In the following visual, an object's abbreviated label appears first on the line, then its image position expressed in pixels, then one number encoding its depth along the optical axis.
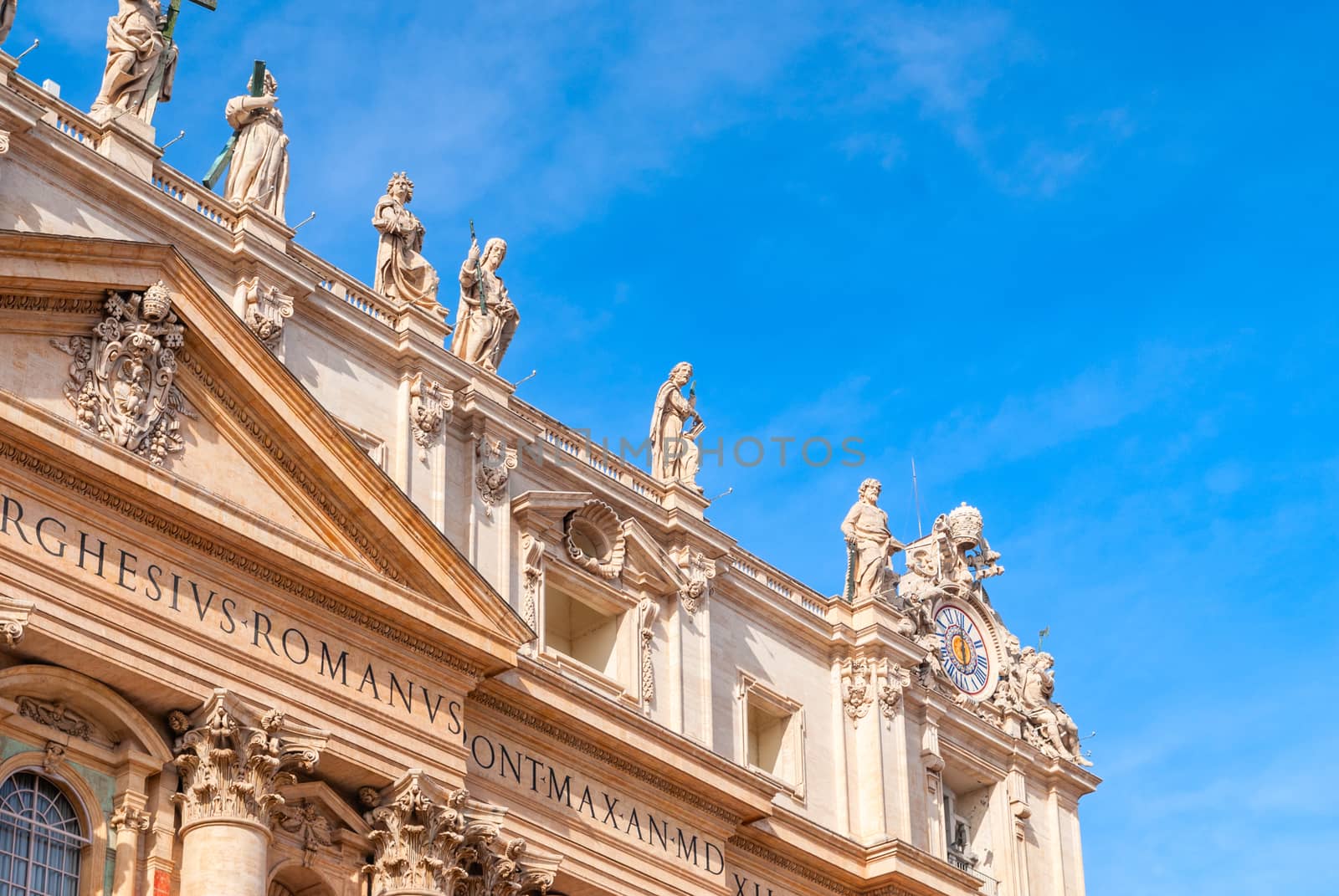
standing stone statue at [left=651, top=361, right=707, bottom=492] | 41.53
